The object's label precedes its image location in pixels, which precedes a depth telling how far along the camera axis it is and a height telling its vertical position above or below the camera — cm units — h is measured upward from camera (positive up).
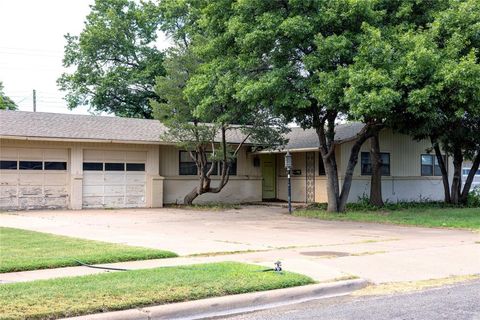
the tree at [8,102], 6019 +799
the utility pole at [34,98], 5832 +799
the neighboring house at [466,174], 3466 +12
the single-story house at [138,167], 2480 +49
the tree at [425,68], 1753 +326
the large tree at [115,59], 4362 +903
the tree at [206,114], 2178 +259
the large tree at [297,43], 1900 +457
